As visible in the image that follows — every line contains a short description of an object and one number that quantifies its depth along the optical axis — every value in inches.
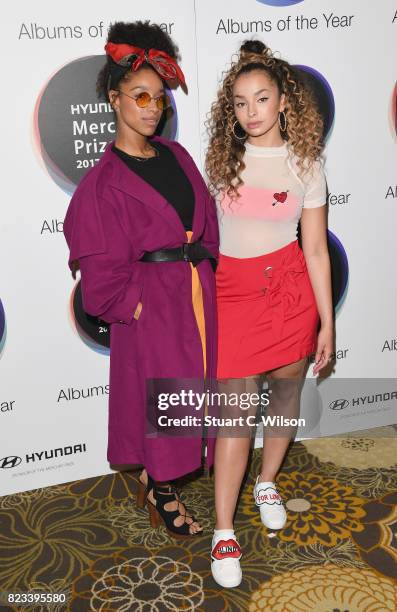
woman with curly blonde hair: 91.7
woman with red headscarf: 89.1
